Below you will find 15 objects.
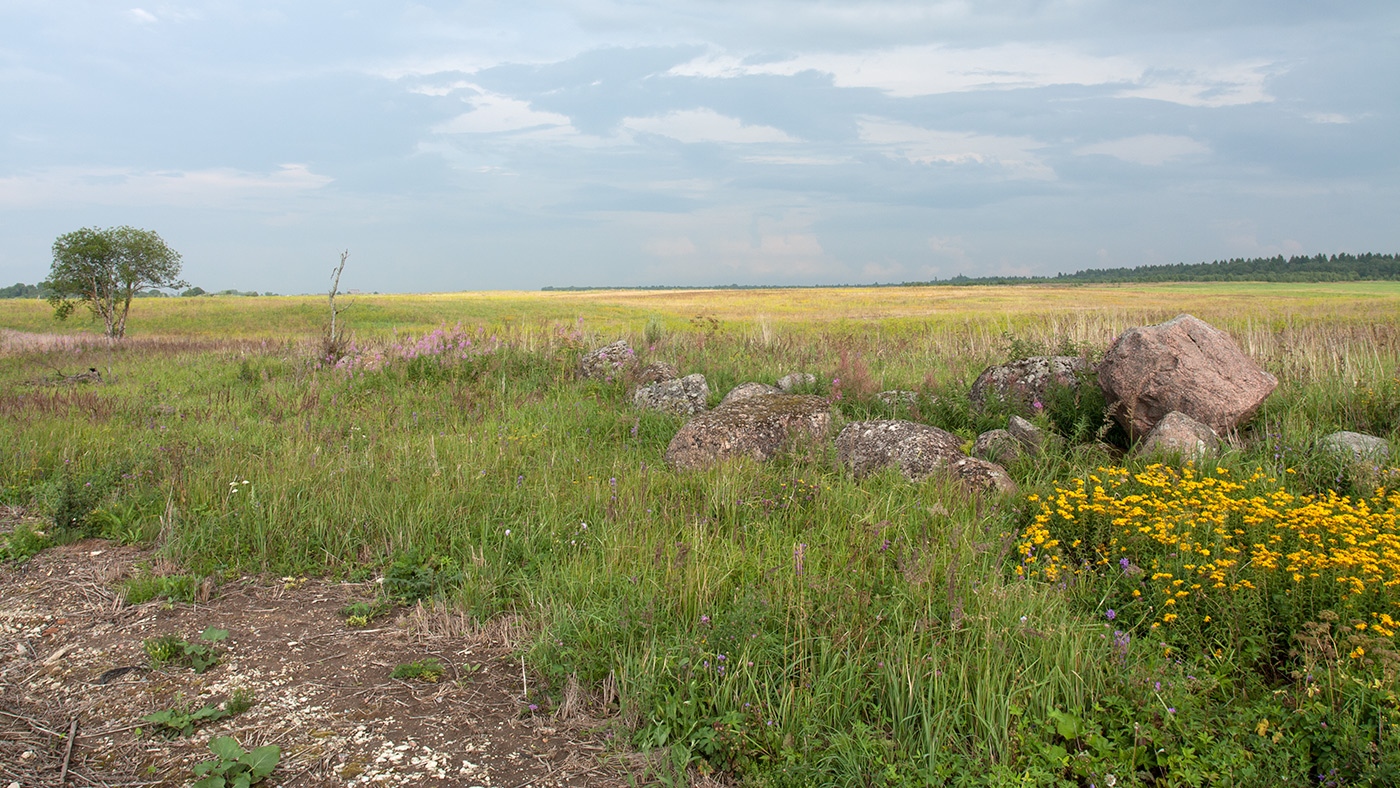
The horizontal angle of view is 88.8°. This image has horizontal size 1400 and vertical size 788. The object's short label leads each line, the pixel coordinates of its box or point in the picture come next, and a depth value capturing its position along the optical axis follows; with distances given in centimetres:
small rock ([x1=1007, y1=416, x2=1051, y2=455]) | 619
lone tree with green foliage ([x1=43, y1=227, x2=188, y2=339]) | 3117
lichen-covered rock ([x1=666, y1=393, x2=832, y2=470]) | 639
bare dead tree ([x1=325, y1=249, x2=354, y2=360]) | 1166
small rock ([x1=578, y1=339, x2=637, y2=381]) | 1022
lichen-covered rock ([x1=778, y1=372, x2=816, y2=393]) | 884
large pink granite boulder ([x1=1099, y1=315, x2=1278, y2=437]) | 650
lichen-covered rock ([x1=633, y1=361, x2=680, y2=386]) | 972
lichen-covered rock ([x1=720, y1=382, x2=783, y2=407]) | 816
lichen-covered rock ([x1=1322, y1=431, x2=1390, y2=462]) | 574
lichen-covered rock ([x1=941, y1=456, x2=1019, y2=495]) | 524
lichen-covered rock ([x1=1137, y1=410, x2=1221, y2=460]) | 589
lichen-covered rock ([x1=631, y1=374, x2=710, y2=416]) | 852
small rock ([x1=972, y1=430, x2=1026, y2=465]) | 610
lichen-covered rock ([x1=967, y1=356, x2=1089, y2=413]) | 742
